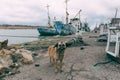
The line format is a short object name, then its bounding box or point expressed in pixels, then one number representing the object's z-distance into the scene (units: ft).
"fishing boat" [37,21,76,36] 77.53
